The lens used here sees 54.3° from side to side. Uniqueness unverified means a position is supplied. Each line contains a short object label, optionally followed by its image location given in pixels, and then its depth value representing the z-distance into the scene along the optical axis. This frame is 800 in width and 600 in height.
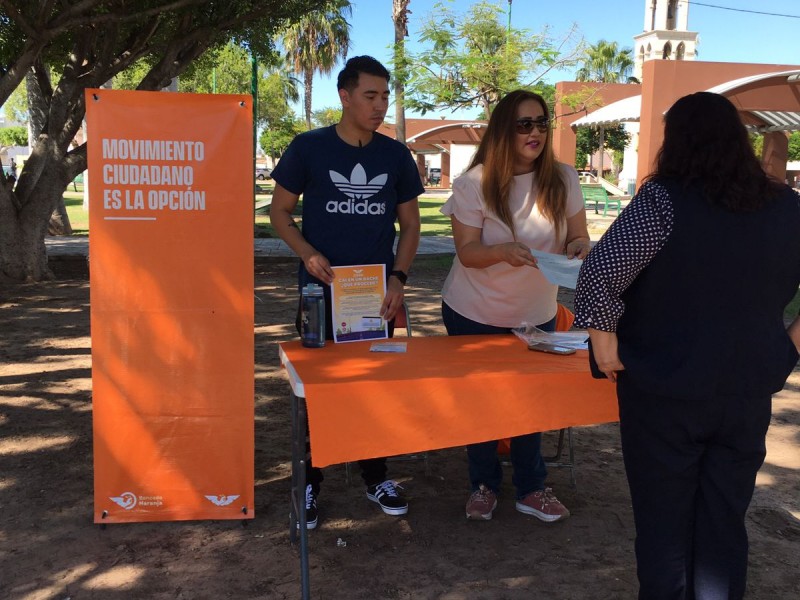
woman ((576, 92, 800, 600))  2.01
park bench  22.14
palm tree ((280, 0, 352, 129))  41.22
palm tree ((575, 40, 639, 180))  66.19
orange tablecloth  2.60
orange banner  3.04
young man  3.27
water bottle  3.10
